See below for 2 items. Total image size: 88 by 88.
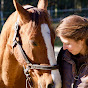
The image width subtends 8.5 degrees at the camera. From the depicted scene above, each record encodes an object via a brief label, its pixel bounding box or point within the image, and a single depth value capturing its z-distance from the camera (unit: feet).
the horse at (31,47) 14.20
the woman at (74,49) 13.54
